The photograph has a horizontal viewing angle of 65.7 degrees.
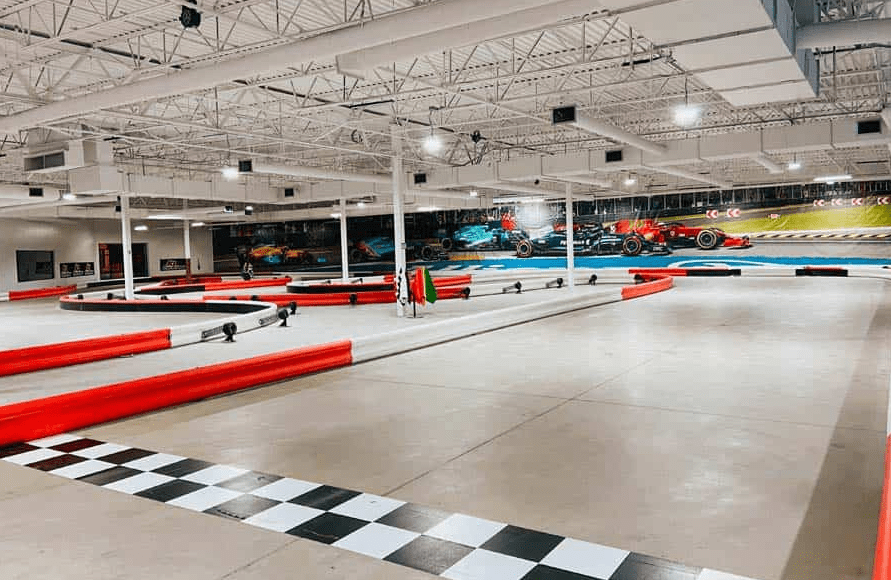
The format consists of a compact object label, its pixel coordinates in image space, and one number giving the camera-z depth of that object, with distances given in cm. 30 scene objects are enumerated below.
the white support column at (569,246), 1989
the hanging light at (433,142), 1192
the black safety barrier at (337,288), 1847
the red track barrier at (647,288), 1662
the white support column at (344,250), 2300
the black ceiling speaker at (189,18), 688
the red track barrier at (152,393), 488
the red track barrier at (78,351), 798
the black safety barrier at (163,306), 1512
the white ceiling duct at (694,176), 1784
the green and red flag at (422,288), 1304
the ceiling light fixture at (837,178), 1962
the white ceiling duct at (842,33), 620
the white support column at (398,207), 1384
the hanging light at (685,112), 972
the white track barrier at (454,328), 809
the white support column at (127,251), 1769
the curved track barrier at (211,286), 2230
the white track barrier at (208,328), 980
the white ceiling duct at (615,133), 1097
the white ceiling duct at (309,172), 1496
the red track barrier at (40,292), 2332
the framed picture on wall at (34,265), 2853
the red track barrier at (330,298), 1645
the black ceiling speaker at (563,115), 1044
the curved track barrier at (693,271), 2407
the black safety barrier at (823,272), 2212
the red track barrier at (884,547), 199
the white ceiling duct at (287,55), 572
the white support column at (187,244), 2728
